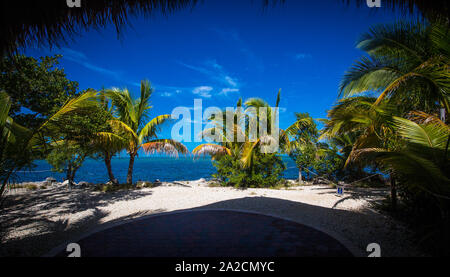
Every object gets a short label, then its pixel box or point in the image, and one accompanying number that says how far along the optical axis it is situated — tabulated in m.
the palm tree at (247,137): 8.75
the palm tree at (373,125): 3.67
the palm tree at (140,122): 9.09
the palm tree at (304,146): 10.12
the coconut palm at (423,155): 2.47
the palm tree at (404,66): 3.36
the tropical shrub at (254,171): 9.28
